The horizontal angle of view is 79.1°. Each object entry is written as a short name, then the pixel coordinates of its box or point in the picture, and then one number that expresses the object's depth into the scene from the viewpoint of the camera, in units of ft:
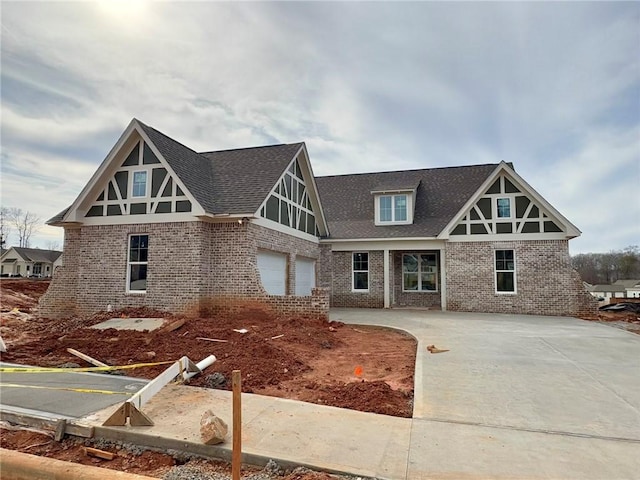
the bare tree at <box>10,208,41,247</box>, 205.74
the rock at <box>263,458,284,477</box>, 11.80
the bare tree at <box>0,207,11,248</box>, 192.75
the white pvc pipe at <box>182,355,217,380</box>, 20.10
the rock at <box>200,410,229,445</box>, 12.91
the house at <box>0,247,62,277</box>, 181.47
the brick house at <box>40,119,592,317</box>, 40.70
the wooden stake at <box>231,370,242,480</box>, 10.34
